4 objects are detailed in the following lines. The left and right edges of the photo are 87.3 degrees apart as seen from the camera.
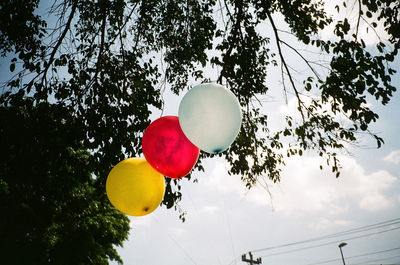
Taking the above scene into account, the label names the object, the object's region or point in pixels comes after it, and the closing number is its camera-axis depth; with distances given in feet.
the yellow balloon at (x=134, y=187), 5.95
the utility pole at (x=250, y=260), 63.70
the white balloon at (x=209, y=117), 5.55
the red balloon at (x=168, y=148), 5.80
